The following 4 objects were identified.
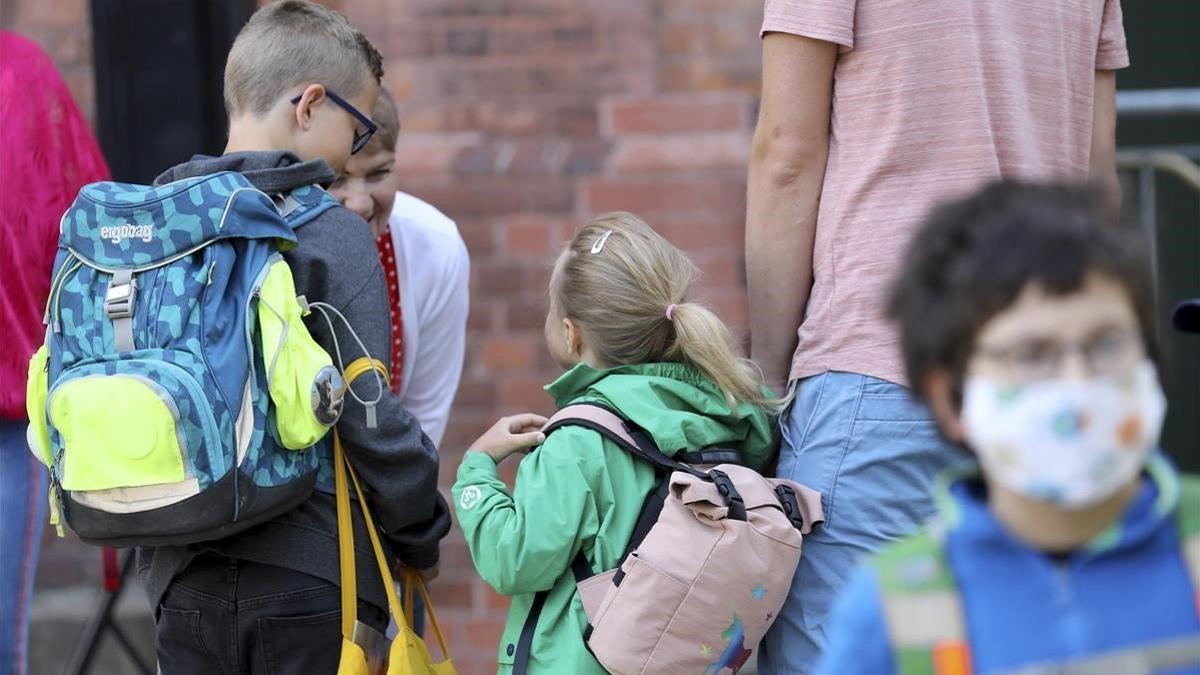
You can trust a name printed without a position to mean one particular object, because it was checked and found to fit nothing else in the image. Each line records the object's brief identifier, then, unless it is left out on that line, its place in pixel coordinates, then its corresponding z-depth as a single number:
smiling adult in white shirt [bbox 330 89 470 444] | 6.77
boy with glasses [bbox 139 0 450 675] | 5.41
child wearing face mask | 3.04
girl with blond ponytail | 5.36
